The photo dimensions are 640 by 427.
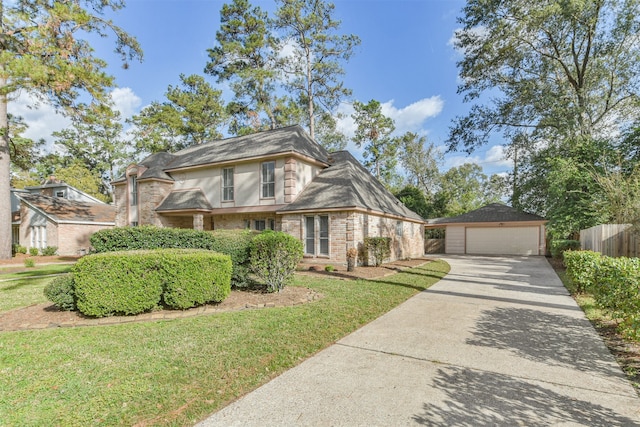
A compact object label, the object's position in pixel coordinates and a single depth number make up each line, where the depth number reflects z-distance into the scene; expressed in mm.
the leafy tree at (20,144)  18841
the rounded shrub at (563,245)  15919
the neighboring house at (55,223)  19969
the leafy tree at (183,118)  29703
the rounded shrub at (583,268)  6154
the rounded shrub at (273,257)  7434
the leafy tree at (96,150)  37531
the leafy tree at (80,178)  33500
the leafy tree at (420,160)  35844
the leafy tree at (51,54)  13086
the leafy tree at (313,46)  23219
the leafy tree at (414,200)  26641
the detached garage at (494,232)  21469
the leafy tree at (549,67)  15852
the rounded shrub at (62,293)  5820
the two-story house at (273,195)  13180
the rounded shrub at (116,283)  5383
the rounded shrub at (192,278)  5770
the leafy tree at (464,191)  30988
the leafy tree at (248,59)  25750
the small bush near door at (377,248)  12836
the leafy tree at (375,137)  30594
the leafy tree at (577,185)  14633
